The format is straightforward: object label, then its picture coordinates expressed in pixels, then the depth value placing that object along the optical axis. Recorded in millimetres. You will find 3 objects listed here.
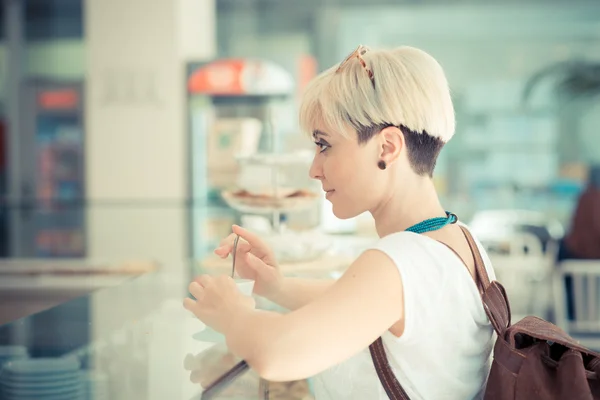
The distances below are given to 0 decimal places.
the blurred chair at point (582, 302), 4887
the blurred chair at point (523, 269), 5164
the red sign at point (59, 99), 6223
